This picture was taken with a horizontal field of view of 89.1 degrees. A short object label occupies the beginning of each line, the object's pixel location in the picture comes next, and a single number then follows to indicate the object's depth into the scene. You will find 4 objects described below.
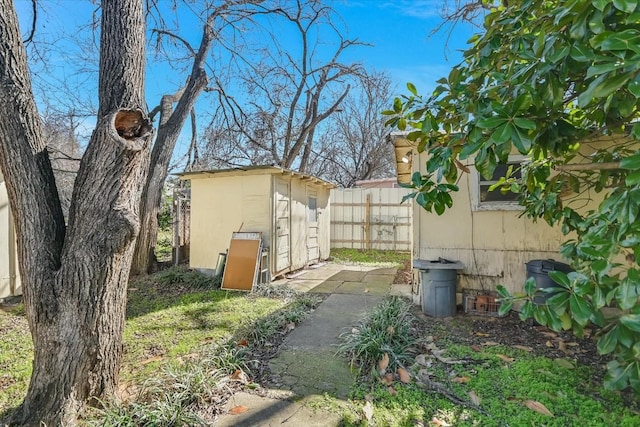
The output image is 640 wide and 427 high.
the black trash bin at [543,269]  3.86
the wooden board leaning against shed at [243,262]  5.75
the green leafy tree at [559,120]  1.29
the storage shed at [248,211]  6.23
